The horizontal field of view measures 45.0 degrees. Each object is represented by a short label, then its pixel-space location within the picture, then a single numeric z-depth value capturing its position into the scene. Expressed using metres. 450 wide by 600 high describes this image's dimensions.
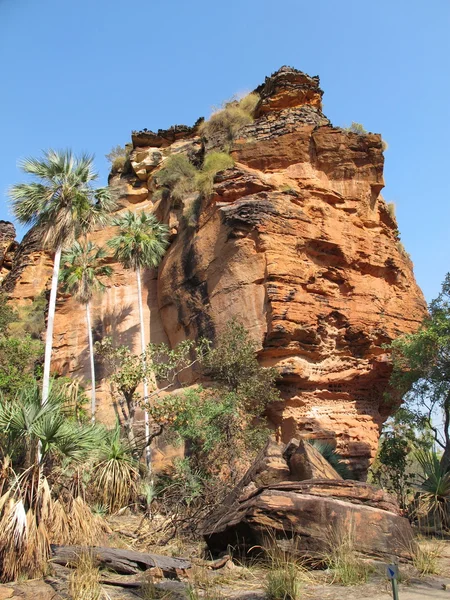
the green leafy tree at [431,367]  15.67
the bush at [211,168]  22.08
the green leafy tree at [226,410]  16.11
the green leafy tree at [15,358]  21.61
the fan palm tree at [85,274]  24.80
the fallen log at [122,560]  8.73
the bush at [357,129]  22.86
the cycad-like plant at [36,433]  9.86
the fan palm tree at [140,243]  23.89
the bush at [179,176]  24.84
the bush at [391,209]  24.05
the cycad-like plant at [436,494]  12.85
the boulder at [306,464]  10.64
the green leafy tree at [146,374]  17.53
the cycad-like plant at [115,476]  14.39
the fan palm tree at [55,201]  14.92
